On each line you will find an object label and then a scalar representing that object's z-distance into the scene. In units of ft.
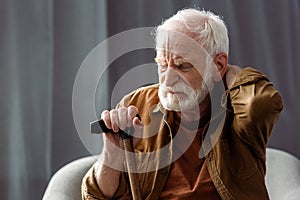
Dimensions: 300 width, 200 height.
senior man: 14.06
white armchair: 14.81
